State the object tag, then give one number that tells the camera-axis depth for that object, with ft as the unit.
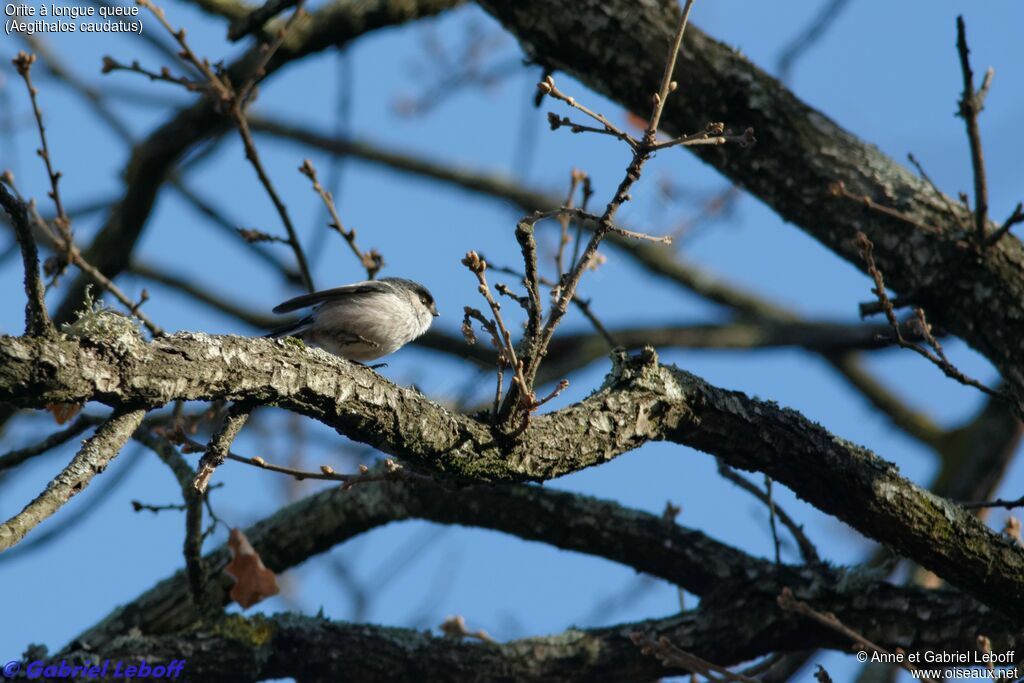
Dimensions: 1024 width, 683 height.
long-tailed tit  28.76
